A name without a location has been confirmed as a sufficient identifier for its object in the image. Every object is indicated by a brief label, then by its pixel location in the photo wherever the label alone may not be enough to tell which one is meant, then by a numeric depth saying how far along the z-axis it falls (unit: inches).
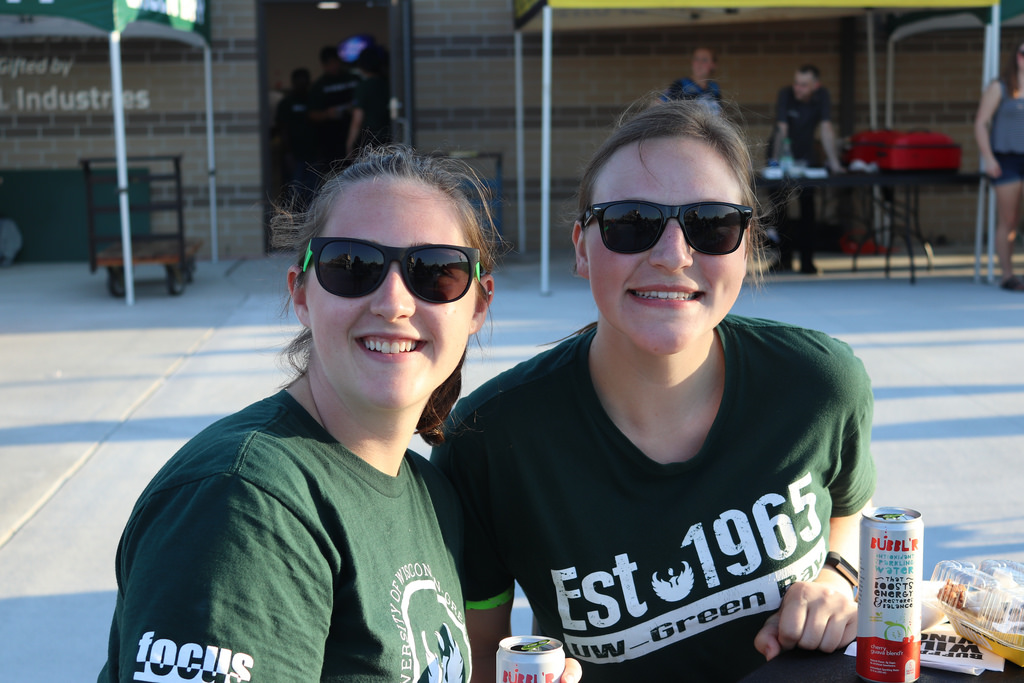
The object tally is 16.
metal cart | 358.0
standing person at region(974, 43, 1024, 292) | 343.0
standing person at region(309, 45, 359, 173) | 500.4
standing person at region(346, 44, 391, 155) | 446.9
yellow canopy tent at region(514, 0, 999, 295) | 332.8
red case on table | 376.2
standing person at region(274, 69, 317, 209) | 506.6
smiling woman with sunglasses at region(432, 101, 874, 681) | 73.3
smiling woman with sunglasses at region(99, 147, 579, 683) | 47.9
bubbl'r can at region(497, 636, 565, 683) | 52.6
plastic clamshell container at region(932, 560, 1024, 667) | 60.6
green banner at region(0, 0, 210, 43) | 316.5
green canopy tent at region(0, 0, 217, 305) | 321.1
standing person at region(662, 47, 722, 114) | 393.7
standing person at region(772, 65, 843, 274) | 405.7
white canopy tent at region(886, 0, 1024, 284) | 353.7
